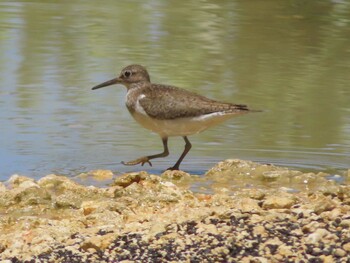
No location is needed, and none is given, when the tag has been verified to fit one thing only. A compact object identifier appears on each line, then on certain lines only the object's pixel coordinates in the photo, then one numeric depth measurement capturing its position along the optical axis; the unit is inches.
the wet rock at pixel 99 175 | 451.8
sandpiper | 470.0
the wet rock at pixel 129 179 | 423.8
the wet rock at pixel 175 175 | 448.1
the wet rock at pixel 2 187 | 410.5
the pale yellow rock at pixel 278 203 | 365.7
